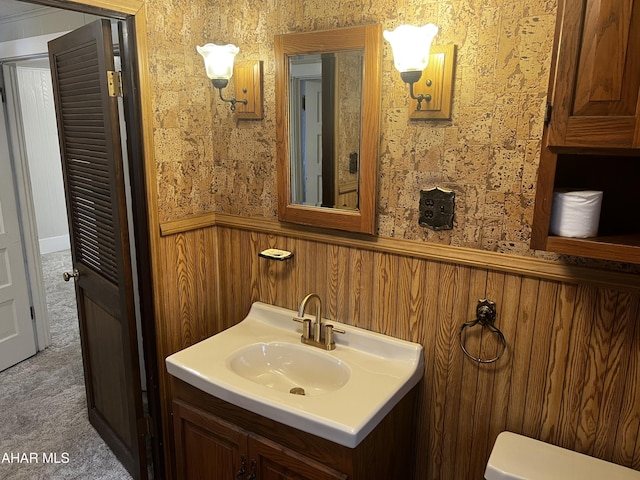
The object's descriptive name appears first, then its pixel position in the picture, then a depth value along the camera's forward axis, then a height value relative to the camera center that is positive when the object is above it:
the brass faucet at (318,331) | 1.83 -0.76
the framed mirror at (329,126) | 1.63 +0.03
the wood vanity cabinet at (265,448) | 1.44 -1.01
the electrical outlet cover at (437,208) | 1.57 -0.24
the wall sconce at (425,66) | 1.44 +0.21
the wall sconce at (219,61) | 1.83 +0.27
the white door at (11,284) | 3.04 -1.00
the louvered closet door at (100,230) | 1.83 -0.42
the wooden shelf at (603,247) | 1.13 -0.26
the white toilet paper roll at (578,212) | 1.19 -0.19
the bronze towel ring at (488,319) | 1.55 -0.59
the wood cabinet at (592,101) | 1.04 +0.08
